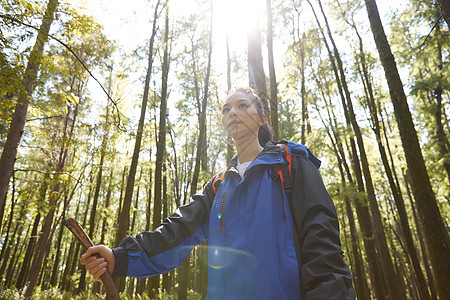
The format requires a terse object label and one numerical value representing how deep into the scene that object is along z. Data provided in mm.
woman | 1264
